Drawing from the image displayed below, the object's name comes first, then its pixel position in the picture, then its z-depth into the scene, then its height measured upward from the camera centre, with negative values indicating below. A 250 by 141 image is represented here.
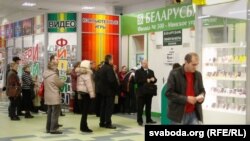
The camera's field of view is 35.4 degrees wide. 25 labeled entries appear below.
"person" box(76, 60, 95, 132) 7.44 -0.49
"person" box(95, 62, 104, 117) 8.02 -0.43
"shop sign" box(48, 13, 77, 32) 11.09 +1.14
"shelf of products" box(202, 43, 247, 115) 6.28 -0.24
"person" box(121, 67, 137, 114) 10.17 -0.76
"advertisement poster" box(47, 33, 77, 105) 11.10 +0.21
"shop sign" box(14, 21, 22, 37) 13.30 +1.17
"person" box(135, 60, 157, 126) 8.41 -0.44
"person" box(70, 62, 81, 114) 9.93 -0.65
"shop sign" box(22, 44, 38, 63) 12.18 +0.24
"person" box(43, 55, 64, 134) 7.28 -0.55
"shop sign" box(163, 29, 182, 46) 9.40 +0.60
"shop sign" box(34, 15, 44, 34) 11.59 +1.14
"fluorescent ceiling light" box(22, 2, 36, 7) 16.40 +2.48
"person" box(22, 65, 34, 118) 9.53 -0.66
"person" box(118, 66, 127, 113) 10.57 -0.99
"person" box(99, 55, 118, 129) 7.90 -0.50
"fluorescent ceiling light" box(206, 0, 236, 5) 6.19 +0.97
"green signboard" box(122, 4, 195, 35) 9.16 +1.09
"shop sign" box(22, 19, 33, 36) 12.50 +1.14
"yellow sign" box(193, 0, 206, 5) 6.48 +1.01
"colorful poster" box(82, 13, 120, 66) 11.17 +0.75
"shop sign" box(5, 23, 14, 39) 14.10 +1.16
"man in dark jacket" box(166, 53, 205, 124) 4.30 -0.34
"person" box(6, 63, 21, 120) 9.15 -0.60
